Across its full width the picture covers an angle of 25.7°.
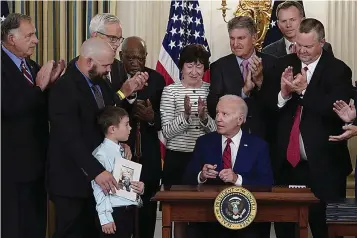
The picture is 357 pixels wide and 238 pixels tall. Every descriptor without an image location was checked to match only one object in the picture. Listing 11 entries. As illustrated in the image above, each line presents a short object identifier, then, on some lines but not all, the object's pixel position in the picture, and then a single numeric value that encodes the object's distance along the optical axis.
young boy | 5.02
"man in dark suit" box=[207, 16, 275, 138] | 5.88
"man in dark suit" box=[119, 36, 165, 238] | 5.95
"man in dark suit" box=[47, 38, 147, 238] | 5.02
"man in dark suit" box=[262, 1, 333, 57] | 6.23
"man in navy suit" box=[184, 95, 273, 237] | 5.33
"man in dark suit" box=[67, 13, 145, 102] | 5.64
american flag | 7.48
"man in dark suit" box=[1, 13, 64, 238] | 5.20
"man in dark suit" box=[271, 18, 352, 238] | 5.59
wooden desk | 4.84
